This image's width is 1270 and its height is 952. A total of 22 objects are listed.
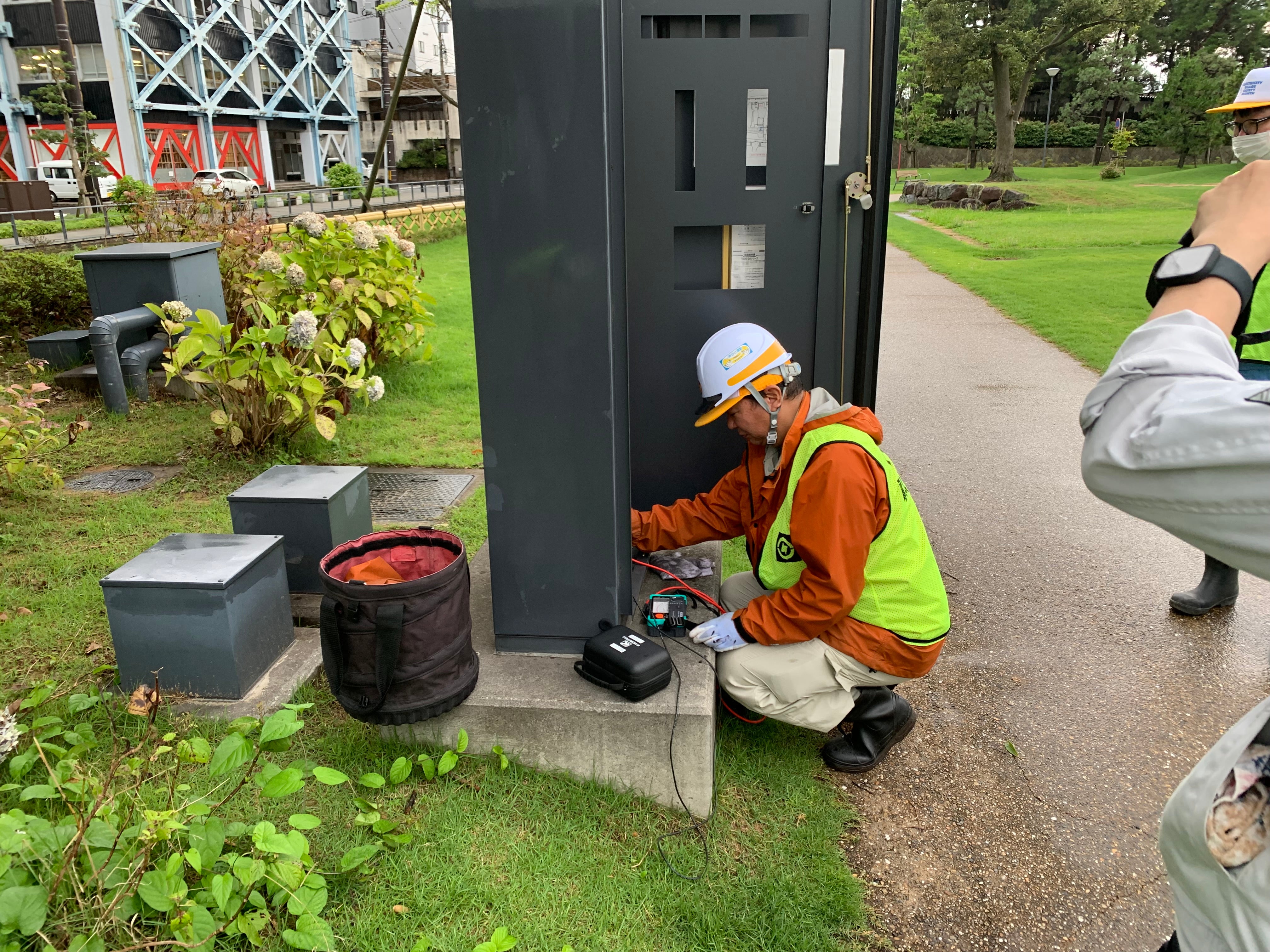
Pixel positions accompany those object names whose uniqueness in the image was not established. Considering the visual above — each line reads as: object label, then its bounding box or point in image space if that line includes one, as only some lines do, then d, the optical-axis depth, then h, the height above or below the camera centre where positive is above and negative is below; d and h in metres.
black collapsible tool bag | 2.64 -1.33
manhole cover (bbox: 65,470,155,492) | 5.72 -1.84
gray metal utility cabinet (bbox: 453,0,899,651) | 2.62 -0.24
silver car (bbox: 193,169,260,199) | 29.20 +0.07
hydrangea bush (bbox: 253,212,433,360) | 6.30 -0.72
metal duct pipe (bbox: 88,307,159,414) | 6.94 -1.25
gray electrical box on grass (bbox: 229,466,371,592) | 3.90 -1.39
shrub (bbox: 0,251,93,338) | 8.96 -1.06
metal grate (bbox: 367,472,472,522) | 5.40 -1.92
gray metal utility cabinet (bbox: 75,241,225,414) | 7.19 -0.89
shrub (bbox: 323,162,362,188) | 32.72 +0.08
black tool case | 2.80 -1.47
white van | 30.80 +0.19
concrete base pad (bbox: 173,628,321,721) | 3.25 -1.82
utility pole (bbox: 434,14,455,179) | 58.91 +1.37
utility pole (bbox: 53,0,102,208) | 22.92 +2.43
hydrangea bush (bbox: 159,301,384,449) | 5.38 -1.14
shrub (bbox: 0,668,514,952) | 2.04 -1.59
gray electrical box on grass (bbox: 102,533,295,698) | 3.19 -1.49
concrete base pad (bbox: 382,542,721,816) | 2.84 -1.69
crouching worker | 2.89 -1.29
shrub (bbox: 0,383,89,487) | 4.93 -1.33
